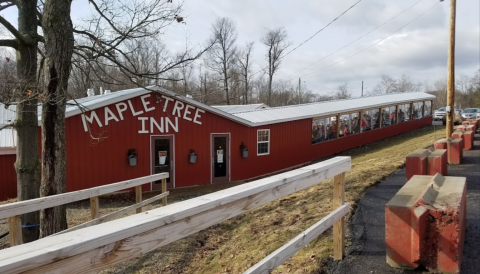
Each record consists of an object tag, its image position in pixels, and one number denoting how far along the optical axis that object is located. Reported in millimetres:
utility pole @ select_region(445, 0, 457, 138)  12102
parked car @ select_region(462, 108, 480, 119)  33669
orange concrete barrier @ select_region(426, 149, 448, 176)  6980
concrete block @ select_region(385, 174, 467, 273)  2887
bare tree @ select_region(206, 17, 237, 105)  49312
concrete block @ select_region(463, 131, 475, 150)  11797
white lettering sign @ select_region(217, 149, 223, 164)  14539
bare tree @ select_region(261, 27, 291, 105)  53000
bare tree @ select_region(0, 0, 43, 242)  6602
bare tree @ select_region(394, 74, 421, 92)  75438
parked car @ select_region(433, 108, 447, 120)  31897
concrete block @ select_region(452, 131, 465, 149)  11712
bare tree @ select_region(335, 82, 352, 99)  72569
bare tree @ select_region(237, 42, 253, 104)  51869
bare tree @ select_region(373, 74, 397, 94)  76788
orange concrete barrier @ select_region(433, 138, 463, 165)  9211
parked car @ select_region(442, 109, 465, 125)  27286
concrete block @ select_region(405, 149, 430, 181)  6672
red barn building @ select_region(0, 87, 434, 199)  11117
